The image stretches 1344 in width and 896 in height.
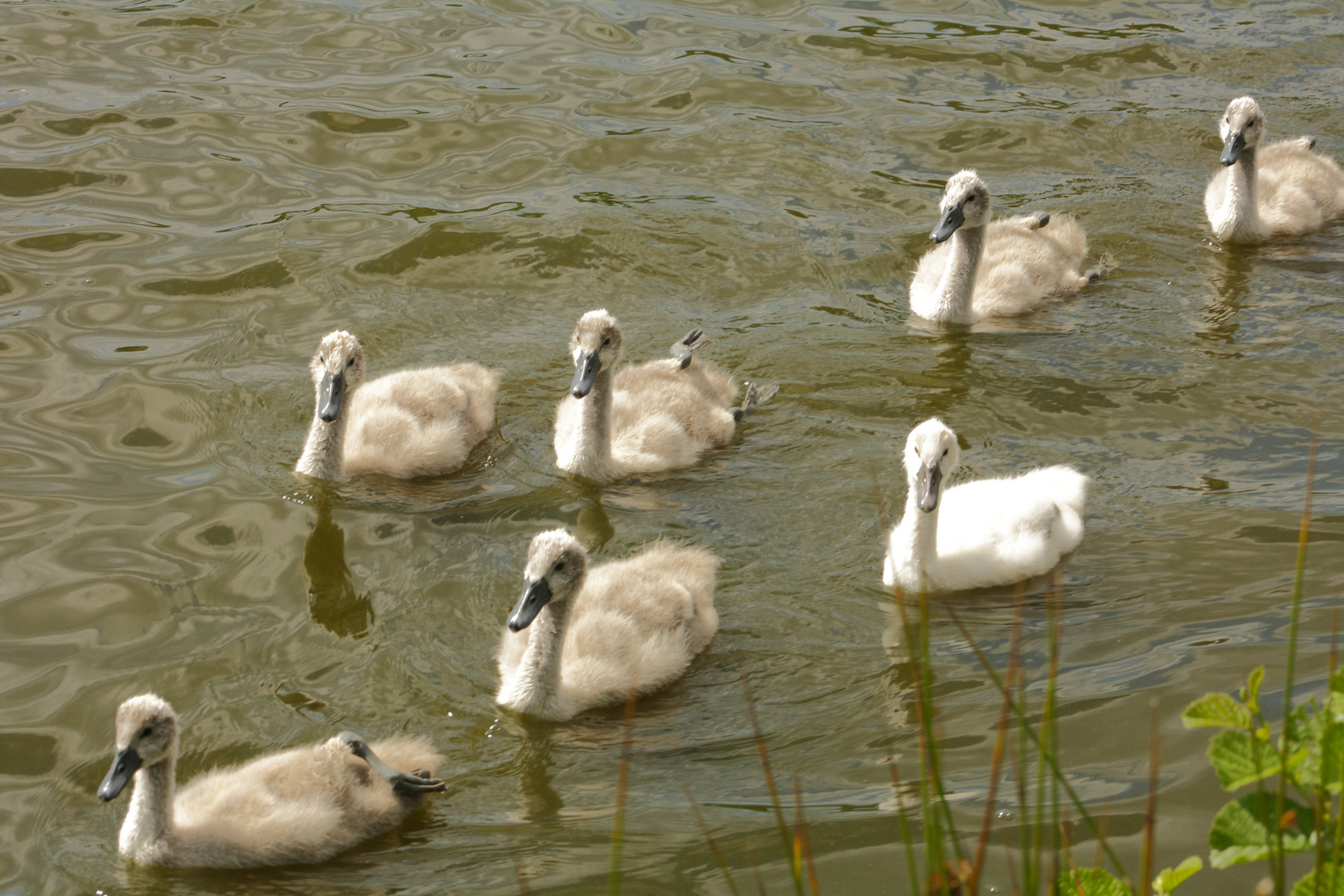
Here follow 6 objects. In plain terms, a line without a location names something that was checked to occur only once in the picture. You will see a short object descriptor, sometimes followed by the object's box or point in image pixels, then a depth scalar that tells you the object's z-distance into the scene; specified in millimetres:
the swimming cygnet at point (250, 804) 9547
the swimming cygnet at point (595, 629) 11266
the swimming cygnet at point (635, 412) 14984
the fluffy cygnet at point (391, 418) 14703
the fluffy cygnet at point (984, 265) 18141
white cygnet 12609
